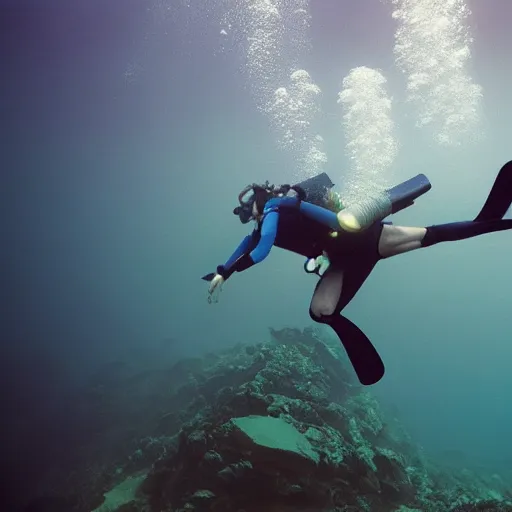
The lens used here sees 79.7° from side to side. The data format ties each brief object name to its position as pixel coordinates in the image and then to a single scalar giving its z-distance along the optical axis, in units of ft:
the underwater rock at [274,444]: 16.71
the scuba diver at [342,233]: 10.05
